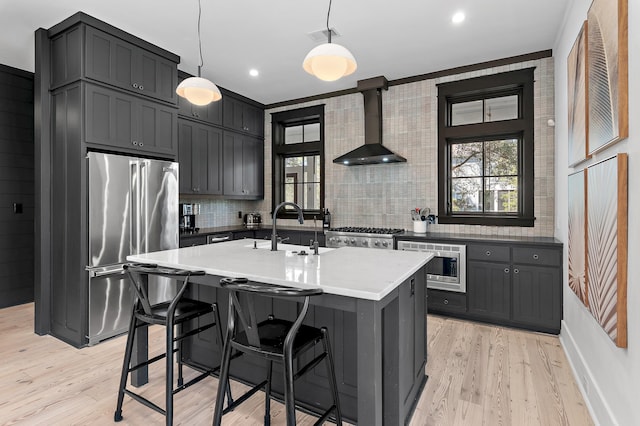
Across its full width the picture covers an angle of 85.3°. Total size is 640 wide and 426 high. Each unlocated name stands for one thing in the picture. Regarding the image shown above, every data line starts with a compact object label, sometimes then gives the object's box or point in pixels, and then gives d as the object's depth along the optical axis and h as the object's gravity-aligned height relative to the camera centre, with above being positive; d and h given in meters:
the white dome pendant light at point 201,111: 4.40 +1.35
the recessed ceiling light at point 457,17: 3.06 +1.73
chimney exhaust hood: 4.50 +1.11
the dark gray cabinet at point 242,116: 5.10 +1.48
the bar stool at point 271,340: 1.49 -0.62
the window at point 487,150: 3.96 +0.73
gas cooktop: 4.31 -0.25
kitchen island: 1.54 -0.58
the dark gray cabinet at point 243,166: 5.13 +0.71
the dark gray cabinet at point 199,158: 4.44 +0.72
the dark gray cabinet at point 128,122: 3.16 +0.90
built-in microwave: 3.74 -0.60
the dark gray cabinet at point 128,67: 3.15 +1.44
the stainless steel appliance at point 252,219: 5.76 -0.13
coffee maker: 4.70 -0.09
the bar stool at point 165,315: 1.88 -0.61
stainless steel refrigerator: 3.15 -0.12
